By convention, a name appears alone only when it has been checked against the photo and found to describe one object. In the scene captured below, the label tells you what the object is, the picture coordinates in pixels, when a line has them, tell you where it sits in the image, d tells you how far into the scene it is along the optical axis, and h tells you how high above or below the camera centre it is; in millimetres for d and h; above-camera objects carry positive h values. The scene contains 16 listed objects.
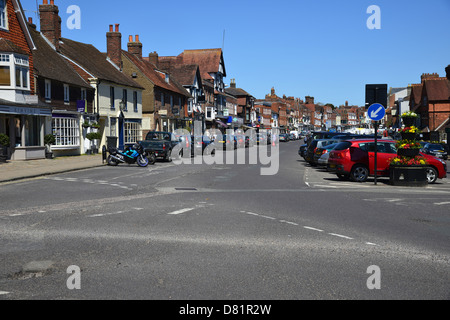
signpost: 16766 +974
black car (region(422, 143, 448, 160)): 32188 -793
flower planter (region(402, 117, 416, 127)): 16969 +668
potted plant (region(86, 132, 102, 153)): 34247 +224
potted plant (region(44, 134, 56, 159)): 28656 +14
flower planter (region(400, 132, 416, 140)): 16542 +127
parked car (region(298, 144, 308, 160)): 32406 -744
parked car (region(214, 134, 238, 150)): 48188 -206
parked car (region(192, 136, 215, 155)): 36906 -380
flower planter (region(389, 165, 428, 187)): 16500 -1335
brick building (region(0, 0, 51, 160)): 25938 +2919
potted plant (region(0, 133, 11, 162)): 23750 -235
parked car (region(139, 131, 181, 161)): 27812 -393
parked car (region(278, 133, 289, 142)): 86250 +523
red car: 18047 -869
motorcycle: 24281 -822
